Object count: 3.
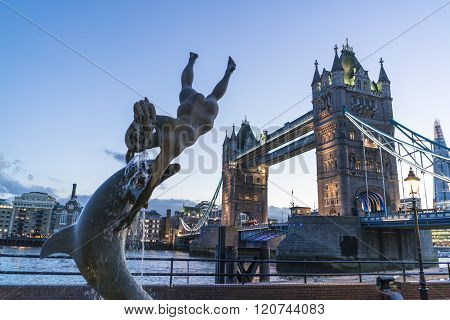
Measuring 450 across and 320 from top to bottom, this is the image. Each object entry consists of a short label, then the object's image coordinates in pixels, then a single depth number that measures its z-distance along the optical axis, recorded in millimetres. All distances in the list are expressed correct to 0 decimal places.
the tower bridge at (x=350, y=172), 34344
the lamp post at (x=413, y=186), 8901
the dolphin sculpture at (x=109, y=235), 4977
